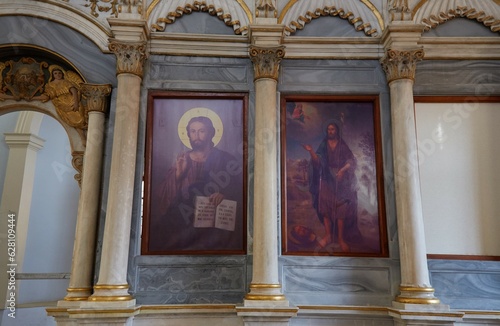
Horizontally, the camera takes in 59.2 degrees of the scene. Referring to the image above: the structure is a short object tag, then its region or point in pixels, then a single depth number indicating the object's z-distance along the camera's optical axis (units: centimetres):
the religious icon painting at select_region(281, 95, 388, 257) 612
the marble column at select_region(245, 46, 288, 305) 573
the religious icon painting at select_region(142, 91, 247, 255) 606
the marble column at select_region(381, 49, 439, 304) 568
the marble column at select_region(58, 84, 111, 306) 588
